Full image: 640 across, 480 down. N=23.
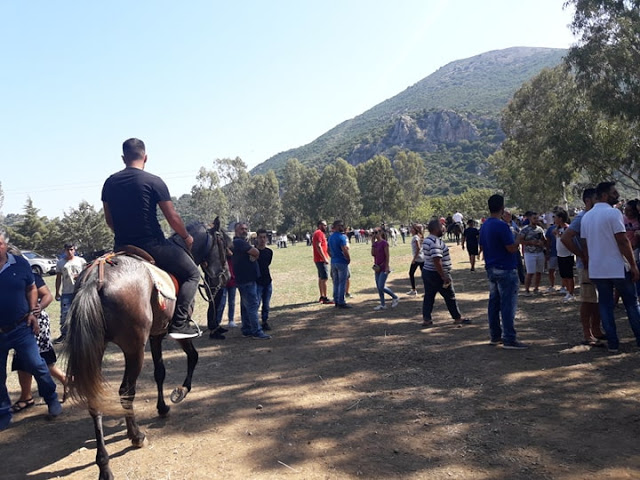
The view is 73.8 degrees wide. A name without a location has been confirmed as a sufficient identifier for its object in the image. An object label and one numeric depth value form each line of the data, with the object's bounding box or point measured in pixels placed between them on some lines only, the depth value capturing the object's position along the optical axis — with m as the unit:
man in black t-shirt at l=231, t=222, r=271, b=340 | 8.15
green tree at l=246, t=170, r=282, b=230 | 75.75
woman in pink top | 9.96
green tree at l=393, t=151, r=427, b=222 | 77.19
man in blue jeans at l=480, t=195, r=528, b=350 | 6.42
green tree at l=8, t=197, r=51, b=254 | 47.12
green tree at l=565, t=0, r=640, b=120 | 14.06
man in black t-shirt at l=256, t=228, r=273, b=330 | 9.12
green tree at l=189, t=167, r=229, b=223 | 72.88
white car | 29.92
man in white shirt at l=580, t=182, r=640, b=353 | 5.58
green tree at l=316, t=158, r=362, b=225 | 71.19
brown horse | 3.54
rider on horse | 4.28
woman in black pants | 11.59
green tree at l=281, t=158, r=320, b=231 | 77.50
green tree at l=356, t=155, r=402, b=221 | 71.25
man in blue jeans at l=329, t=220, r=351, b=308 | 10.37
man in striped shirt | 7.98
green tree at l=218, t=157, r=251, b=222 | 74.81
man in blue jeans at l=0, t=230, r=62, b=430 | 4.60
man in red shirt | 11.29
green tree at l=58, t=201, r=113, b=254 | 48.31
